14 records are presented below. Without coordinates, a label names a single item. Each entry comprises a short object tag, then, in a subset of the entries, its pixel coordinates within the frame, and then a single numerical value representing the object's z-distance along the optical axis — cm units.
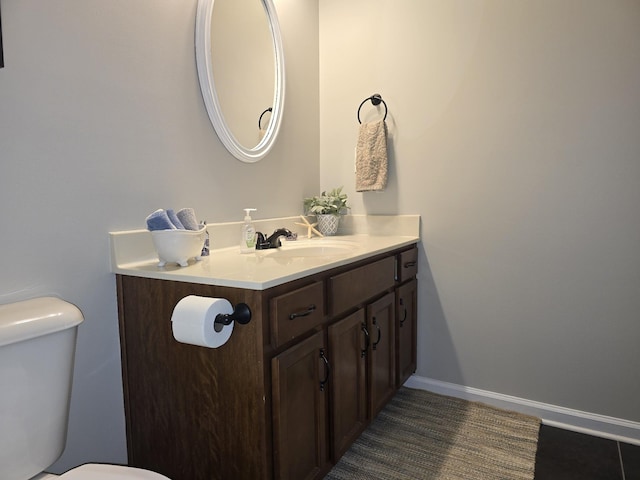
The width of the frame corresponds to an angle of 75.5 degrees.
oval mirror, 157
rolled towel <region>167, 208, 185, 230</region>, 131
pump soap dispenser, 162
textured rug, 155
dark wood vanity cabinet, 109
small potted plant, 217
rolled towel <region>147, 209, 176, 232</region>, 123
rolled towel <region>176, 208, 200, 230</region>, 136
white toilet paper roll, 99
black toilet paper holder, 103
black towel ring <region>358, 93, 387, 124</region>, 216
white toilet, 89
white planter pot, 218
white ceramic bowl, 123
